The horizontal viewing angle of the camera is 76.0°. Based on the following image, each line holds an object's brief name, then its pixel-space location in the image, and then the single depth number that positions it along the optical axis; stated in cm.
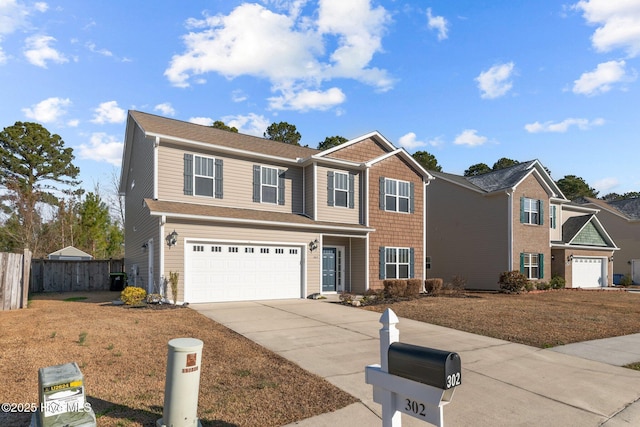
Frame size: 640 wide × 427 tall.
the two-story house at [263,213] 1440
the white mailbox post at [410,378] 246
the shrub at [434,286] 1851
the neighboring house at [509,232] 2312
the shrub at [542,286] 2320
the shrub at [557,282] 2412
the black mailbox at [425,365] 243
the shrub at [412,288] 1694
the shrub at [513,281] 2093
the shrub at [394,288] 1656
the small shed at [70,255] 2666
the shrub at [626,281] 2902
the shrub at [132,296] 1269
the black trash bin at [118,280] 2072
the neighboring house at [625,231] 3262
